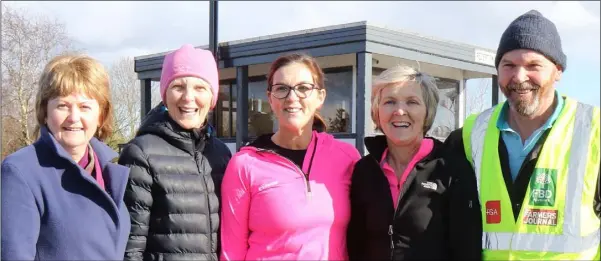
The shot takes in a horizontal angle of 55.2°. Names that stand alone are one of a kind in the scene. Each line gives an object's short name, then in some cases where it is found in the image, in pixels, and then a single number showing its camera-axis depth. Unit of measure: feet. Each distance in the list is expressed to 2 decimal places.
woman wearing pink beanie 9.03
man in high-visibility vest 8.52
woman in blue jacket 7.53
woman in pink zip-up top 9.21
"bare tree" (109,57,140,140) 46.93
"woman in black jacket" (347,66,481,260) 9.02
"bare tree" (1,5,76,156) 34.96
